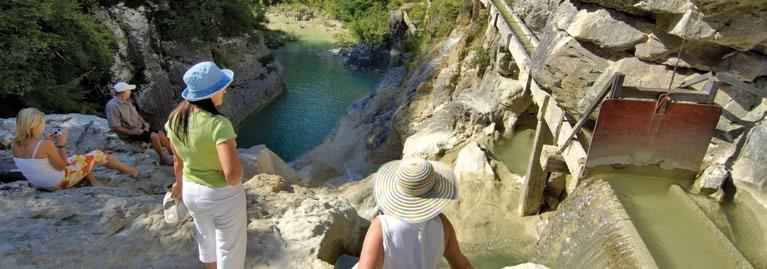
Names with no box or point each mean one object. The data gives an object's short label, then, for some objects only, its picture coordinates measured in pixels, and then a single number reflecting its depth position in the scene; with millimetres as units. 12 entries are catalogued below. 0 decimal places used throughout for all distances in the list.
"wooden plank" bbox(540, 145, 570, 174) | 7574
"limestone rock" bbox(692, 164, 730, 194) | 6422
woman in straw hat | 2588
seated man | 6996
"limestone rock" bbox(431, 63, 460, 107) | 14945
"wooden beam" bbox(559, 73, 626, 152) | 6168
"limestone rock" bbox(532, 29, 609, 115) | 7430
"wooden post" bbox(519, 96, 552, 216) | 8469
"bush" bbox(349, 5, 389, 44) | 31594
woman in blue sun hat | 3375
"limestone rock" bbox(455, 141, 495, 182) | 9688
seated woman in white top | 5324
